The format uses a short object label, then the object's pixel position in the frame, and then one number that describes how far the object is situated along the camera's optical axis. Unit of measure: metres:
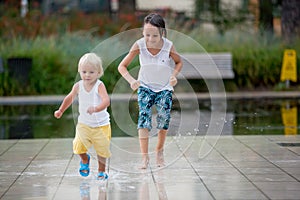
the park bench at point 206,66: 19.36
